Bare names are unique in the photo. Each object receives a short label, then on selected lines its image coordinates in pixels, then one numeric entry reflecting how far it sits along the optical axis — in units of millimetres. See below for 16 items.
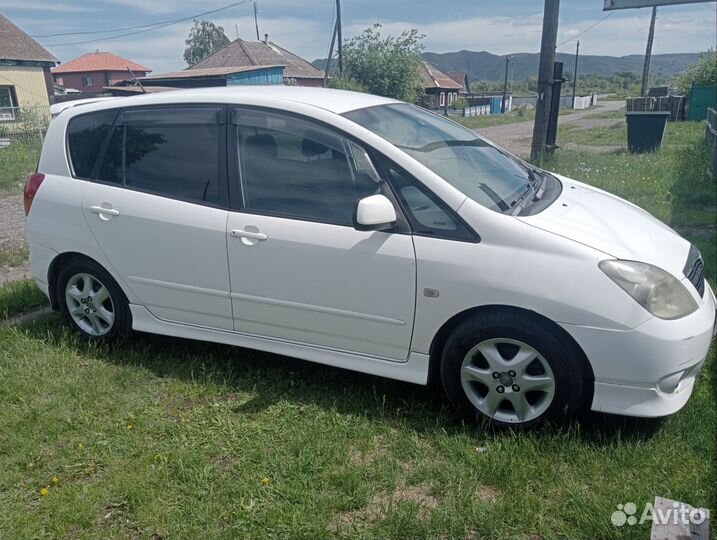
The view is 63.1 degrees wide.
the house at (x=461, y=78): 77375
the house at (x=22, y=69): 30653
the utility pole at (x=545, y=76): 10680
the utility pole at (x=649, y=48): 42688
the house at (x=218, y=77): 37188
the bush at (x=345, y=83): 31761
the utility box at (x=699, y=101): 25934
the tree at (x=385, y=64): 33688
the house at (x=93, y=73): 68312
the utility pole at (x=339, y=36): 34303
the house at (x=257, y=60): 48528
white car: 2793
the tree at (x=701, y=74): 29406
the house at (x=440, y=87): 56969
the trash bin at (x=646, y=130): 13703
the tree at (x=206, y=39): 82625
